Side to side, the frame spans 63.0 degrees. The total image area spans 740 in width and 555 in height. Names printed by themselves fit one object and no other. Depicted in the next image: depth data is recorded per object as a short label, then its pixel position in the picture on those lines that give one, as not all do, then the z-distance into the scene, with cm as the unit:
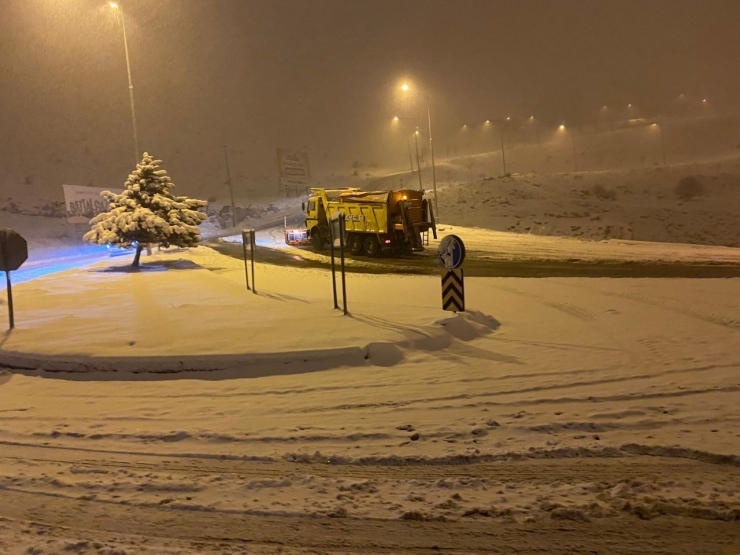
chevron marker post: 1097
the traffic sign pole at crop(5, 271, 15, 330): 1101
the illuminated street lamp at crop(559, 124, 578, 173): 10125
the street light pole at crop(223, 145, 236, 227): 5762
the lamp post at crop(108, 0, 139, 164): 2391
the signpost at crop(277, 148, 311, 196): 7481
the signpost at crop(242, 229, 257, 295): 1477
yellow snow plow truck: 2544
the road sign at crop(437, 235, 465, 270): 1073
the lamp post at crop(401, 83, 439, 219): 3862
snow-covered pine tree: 2095
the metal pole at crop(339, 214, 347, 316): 1106
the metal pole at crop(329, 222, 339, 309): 1182
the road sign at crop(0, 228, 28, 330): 1032
